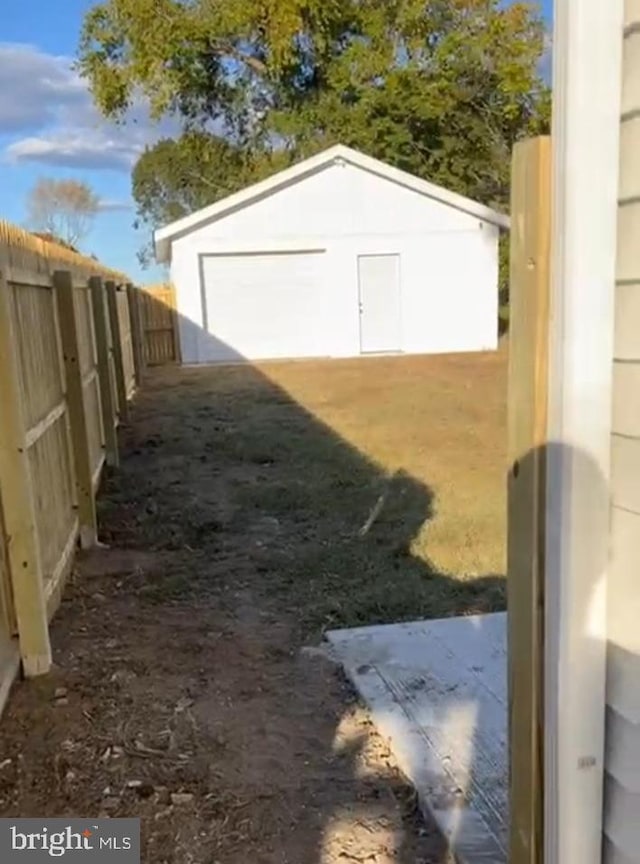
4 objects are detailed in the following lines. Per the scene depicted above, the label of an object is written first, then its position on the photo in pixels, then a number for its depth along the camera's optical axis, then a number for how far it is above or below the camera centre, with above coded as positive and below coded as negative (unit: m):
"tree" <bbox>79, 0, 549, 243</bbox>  23.86 +6.77
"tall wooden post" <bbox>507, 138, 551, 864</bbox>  1.36 -0.35
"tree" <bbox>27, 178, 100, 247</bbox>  37.59 +4.65
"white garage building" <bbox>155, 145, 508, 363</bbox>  18.34 +0.60
